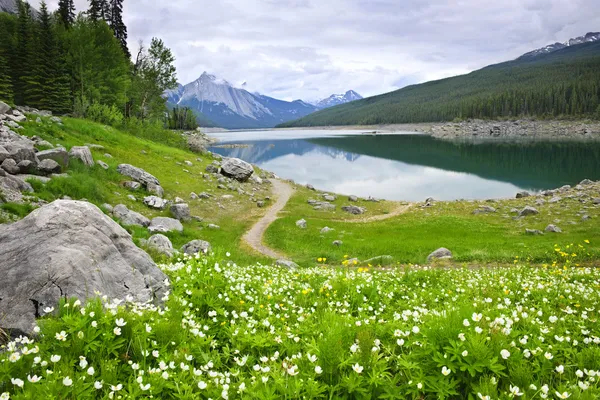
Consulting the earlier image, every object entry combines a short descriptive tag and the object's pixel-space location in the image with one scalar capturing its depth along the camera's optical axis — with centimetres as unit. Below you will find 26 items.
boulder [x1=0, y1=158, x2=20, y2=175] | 2122
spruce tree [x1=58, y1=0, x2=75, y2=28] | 7607
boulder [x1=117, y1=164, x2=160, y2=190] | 3256
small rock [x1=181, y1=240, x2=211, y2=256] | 2029
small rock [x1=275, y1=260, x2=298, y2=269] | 1852
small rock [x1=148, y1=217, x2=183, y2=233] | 2361
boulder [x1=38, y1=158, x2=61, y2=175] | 2365
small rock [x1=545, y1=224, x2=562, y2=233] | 2851
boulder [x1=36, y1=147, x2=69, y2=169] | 2523
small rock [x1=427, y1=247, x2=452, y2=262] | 2258
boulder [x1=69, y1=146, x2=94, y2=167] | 2842
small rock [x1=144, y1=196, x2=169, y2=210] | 2895
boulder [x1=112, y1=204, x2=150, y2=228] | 2281
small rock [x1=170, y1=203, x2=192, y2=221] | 2859
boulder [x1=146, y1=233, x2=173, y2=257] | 1738
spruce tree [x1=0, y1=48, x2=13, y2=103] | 4603
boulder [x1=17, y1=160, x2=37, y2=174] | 2239
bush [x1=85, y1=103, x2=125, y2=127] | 5269
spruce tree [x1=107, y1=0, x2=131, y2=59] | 8181
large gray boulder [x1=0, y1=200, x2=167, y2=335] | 579
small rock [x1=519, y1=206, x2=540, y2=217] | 3475
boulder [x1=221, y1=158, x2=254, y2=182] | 4481
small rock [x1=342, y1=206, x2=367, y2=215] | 3925
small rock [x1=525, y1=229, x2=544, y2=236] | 2833
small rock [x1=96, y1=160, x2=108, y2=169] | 3108
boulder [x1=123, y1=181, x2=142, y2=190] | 3070
